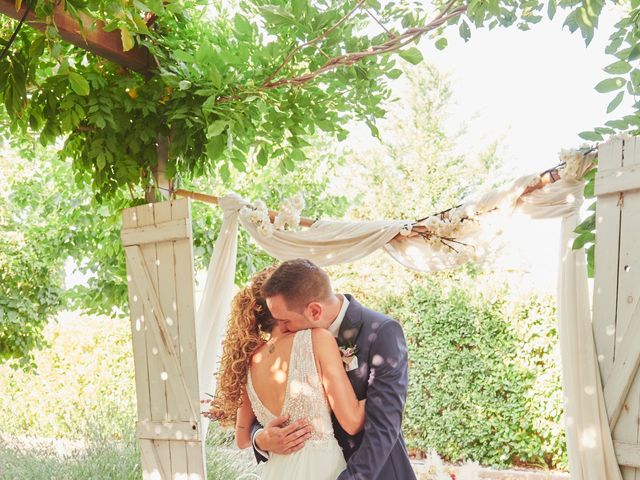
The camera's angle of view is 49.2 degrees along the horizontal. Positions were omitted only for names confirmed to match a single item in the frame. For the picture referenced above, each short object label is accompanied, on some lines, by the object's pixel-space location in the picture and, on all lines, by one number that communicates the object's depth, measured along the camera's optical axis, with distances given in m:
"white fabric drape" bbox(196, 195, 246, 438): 3.72
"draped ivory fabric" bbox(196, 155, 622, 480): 2.19
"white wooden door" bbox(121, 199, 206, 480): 3.25
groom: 2.17
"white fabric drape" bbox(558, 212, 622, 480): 2.13
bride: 2.24
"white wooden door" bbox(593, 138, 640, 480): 2.03
